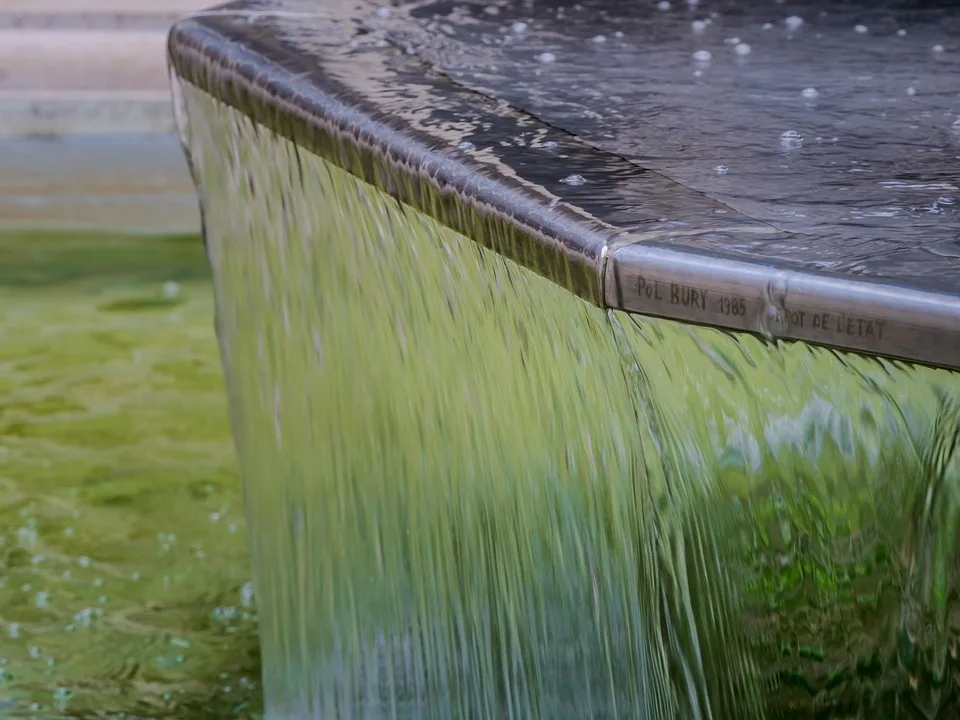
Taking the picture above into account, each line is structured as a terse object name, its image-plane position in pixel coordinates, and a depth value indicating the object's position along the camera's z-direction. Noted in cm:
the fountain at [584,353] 289
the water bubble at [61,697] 479
